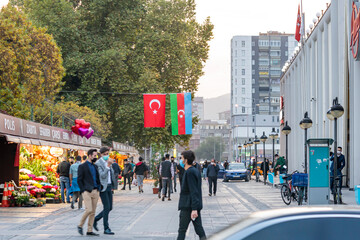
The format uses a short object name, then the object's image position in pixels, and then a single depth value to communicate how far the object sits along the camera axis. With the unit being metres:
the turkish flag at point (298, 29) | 48.94
